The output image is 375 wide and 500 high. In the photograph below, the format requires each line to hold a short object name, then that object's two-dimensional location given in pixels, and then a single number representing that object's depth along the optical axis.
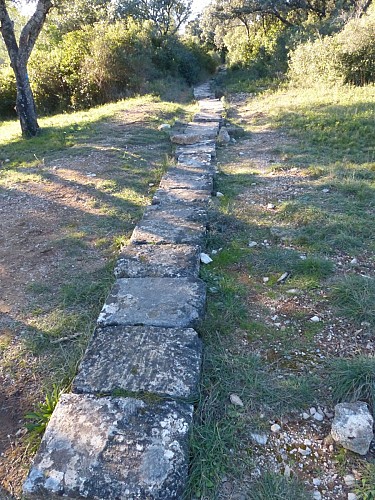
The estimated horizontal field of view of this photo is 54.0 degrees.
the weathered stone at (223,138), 6.38
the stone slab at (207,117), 7.85
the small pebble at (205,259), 2.92
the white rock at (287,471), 1.49
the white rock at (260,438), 1.62
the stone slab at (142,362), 1.73
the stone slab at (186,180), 4.27
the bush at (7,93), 12.66
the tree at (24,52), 6.85
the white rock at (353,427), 1.52
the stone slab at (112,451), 1.35
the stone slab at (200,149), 5.59
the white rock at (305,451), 1.58
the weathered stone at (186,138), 6.21
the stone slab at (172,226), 3.07
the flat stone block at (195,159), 5.06
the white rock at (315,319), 2.26
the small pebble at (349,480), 1.45
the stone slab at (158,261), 2.60
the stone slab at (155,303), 2.14
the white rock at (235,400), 1.78
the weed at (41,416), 1.69
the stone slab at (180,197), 3.86
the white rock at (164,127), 7.06
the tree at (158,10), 24.11
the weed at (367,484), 1.39
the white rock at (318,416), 1.71
